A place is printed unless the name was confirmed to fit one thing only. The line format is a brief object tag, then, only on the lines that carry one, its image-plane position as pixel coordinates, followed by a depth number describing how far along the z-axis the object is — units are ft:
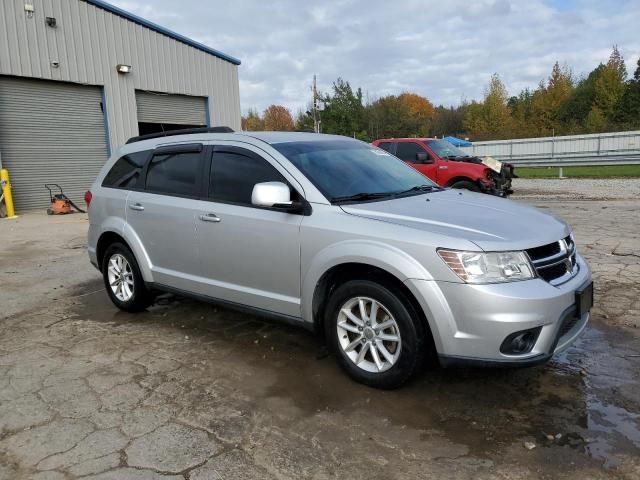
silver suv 10.20
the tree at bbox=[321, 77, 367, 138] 186.80
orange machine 48.11
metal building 47.75
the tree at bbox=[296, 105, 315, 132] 195.00
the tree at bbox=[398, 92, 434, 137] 218.38
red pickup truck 39.52
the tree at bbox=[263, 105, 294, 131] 282.15
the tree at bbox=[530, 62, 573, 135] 178.09
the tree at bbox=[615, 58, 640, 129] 157.28
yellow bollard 46.37
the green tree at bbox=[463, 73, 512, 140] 190.39
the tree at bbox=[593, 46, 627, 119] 162.71
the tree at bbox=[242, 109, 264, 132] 284.61
